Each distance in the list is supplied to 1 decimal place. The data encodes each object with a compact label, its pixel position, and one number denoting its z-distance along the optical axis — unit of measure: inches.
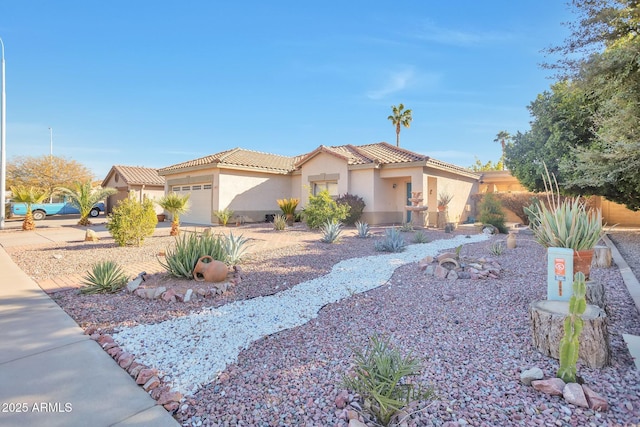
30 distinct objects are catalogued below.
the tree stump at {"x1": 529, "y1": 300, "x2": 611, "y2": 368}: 117.5
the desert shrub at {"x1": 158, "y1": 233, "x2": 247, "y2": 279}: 240.1
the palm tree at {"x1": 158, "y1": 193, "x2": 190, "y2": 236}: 544.1
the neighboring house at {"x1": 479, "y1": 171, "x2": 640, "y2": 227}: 816.9
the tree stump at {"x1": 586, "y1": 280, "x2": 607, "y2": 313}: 151.9
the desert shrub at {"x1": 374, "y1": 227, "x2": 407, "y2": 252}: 392.8
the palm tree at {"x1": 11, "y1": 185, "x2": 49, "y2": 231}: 663.8
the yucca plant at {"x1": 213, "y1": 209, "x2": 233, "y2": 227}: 760.0
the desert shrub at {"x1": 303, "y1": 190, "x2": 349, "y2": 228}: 579.8
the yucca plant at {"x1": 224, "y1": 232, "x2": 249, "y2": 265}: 300.0
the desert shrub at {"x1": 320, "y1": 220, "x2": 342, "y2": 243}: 445.1
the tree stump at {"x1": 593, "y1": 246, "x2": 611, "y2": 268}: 281.4
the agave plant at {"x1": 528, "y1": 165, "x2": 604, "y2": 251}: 190.5
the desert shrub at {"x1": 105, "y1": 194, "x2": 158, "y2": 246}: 418.3
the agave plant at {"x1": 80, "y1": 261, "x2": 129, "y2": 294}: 223.5
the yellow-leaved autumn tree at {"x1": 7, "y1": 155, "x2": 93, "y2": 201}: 1403.8
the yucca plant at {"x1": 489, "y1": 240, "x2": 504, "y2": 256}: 345.7
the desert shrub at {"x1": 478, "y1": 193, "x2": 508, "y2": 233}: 602.9
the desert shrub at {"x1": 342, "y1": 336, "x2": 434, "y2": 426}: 90.4
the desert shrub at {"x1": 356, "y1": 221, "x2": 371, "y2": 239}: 508.7
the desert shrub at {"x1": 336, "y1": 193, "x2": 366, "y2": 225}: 728.3
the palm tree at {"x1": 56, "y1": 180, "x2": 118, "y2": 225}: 726.5
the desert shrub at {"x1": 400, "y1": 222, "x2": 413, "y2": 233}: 600.7
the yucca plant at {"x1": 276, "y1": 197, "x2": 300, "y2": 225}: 729.6
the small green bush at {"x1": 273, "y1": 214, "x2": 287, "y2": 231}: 615.2
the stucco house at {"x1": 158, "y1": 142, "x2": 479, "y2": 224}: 750.5
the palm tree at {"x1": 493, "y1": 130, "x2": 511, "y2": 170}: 1898.4
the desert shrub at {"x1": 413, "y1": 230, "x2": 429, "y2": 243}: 473.3
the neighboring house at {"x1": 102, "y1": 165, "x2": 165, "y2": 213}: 1144.7
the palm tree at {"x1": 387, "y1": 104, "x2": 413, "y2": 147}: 1389.0
